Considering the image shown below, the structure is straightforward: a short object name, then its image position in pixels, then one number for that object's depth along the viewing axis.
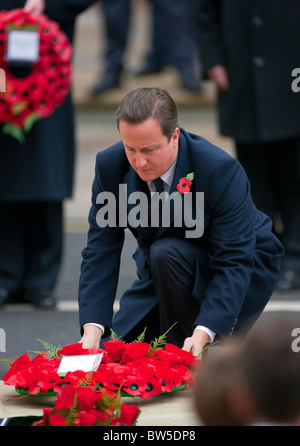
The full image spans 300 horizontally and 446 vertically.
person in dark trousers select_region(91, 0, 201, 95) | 17.97
